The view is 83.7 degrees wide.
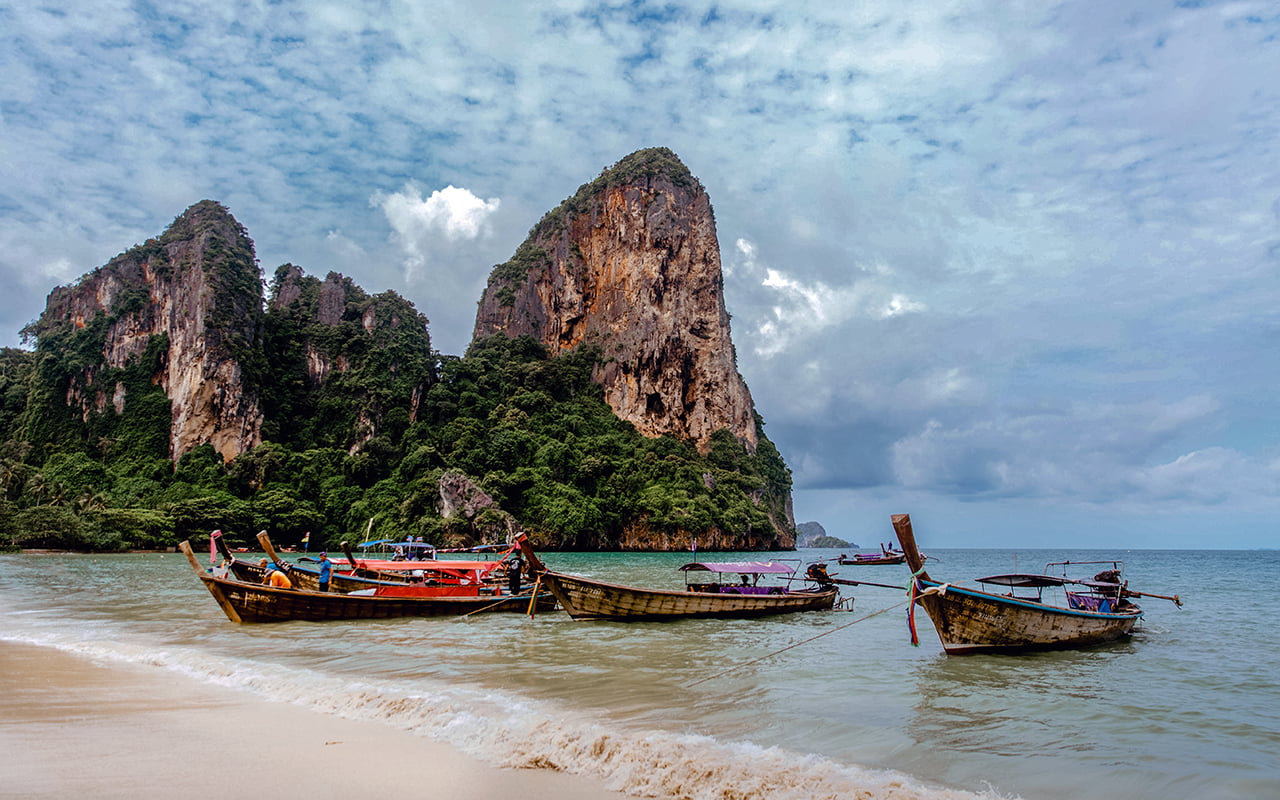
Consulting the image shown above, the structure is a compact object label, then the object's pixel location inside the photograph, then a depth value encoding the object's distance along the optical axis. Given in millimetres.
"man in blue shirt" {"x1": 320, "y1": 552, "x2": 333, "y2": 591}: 17734
